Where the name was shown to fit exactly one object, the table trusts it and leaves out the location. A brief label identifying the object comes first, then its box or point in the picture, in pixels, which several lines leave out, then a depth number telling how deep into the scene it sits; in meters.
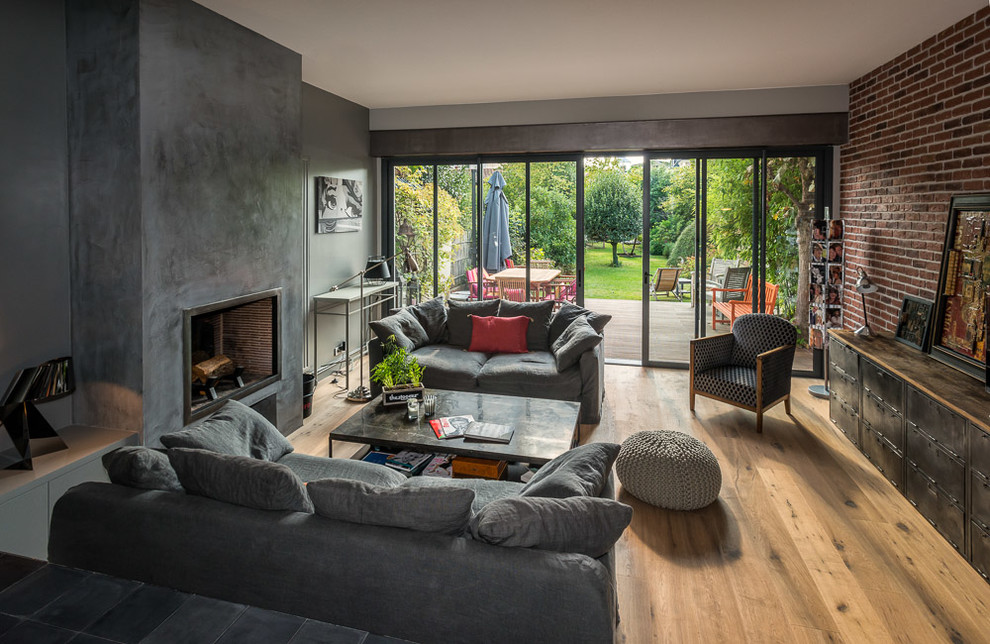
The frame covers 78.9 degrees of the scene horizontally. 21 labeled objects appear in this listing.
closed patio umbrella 6.80
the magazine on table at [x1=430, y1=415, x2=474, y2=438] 3.36
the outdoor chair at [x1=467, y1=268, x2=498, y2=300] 7.03
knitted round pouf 3.26
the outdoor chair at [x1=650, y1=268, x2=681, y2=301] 6.41
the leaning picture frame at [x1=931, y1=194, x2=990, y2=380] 3.32
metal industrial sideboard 2.66
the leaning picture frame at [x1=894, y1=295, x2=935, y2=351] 3.92
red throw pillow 5.34
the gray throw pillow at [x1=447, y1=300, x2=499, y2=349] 5.58
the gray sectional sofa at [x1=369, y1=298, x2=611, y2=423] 4.72
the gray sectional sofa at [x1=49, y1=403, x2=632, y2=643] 1.63
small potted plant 3.84
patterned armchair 4.52
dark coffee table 3.17
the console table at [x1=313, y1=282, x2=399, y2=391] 5.58
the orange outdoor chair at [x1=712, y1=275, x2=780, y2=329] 6.14
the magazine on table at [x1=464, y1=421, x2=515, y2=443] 3.29
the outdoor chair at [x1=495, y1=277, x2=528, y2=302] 6.93
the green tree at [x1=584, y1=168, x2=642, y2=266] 6.50
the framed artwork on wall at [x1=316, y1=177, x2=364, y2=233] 5.79
